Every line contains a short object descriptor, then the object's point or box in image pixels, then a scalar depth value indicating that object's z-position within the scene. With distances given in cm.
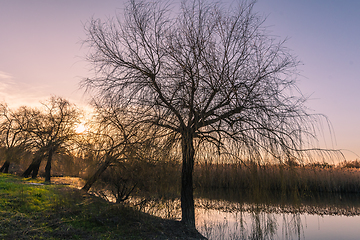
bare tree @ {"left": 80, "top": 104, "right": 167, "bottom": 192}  571
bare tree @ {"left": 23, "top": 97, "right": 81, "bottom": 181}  1919
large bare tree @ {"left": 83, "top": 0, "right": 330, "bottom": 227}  510
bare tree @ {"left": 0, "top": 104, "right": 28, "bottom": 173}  2127
